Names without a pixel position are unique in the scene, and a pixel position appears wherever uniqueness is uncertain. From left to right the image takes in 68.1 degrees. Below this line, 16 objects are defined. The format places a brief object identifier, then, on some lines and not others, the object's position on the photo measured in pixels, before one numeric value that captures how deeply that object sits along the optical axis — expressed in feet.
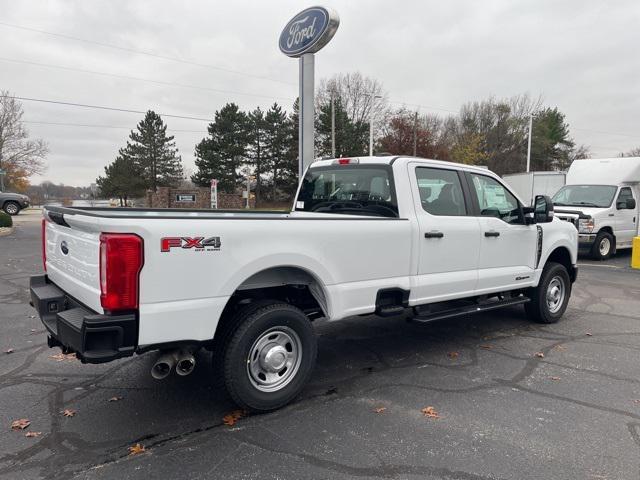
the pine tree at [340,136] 159.84
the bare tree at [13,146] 130.11
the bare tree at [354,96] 185.10
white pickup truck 9.50
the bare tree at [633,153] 215.51
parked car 94.27
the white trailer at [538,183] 79.82
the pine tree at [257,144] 169.07
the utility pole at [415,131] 140.36
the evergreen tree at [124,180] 182.19
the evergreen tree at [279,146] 168.04
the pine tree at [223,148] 163.63
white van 41.32
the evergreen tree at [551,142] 198.80
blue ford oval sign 32.19
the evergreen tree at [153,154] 180.45
